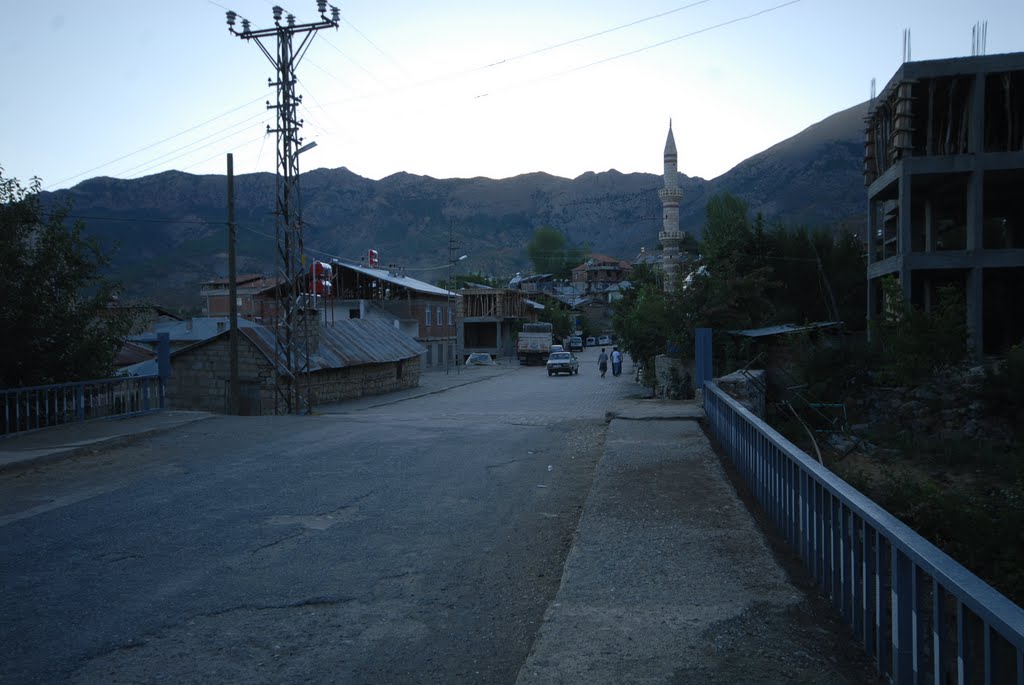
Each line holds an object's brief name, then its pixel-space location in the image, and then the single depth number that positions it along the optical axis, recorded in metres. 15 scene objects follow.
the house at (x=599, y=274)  141.38
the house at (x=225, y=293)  80.69
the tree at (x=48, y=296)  15.64
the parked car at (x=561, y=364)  49.88
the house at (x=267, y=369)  29.58
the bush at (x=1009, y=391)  20.53
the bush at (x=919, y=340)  22.08
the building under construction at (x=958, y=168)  25.50
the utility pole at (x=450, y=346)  65.44
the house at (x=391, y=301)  56.50
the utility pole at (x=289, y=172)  24.14
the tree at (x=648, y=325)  24.47
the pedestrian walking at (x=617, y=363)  49.50
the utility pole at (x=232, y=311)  25.00
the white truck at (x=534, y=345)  65.44
